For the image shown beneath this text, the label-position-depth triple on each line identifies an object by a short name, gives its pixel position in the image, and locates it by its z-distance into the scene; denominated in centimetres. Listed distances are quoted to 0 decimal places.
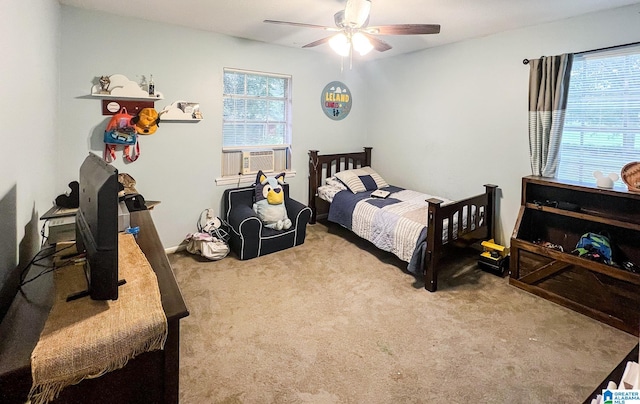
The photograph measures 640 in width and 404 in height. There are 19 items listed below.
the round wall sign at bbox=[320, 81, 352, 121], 475
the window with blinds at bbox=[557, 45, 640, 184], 283
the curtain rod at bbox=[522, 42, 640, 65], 272
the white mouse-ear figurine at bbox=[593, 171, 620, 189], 278
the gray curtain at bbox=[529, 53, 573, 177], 309
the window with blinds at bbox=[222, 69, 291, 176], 404
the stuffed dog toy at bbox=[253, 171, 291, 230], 390
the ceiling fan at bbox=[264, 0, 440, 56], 231
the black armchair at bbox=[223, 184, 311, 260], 361
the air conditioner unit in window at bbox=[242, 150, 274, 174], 419
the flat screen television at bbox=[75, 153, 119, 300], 108
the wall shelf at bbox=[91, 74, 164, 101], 316
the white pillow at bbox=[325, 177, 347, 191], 455
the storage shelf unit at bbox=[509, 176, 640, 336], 253
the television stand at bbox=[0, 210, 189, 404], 94
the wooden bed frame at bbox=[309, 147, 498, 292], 303
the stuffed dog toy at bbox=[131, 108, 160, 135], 331
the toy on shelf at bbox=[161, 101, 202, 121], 350
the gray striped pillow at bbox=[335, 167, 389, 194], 448
